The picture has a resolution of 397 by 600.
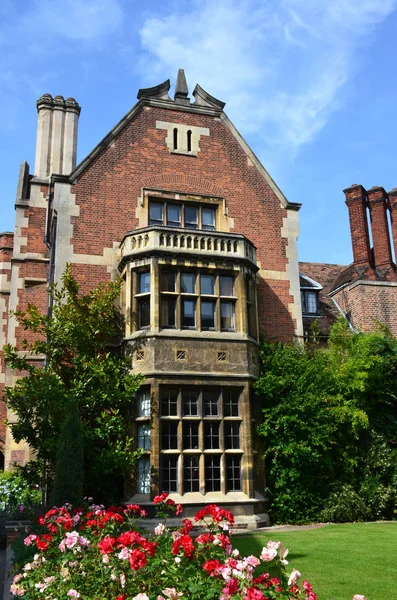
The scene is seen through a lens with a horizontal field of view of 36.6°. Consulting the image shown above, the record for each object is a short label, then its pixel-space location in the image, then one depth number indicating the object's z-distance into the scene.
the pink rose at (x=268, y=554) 4.91
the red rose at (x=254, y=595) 4.26
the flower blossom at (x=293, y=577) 4.65
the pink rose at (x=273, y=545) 5.06
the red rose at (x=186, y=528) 6.12
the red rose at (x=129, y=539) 5.79
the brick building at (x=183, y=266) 14.60
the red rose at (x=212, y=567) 4.98
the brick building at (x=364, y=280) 21.73
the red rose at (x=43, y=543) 6.71
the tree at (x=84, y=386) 13.80
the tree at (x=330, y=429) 15.23
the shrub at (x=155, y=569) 4.92
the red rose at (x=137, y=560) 5.20
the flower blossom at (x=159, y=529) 6.64
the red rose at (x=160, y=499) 7.52
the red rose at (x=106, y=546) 5.67
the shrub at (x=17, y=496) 13.20
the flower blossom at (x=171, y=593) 4.78
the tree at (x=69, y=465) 11.26
